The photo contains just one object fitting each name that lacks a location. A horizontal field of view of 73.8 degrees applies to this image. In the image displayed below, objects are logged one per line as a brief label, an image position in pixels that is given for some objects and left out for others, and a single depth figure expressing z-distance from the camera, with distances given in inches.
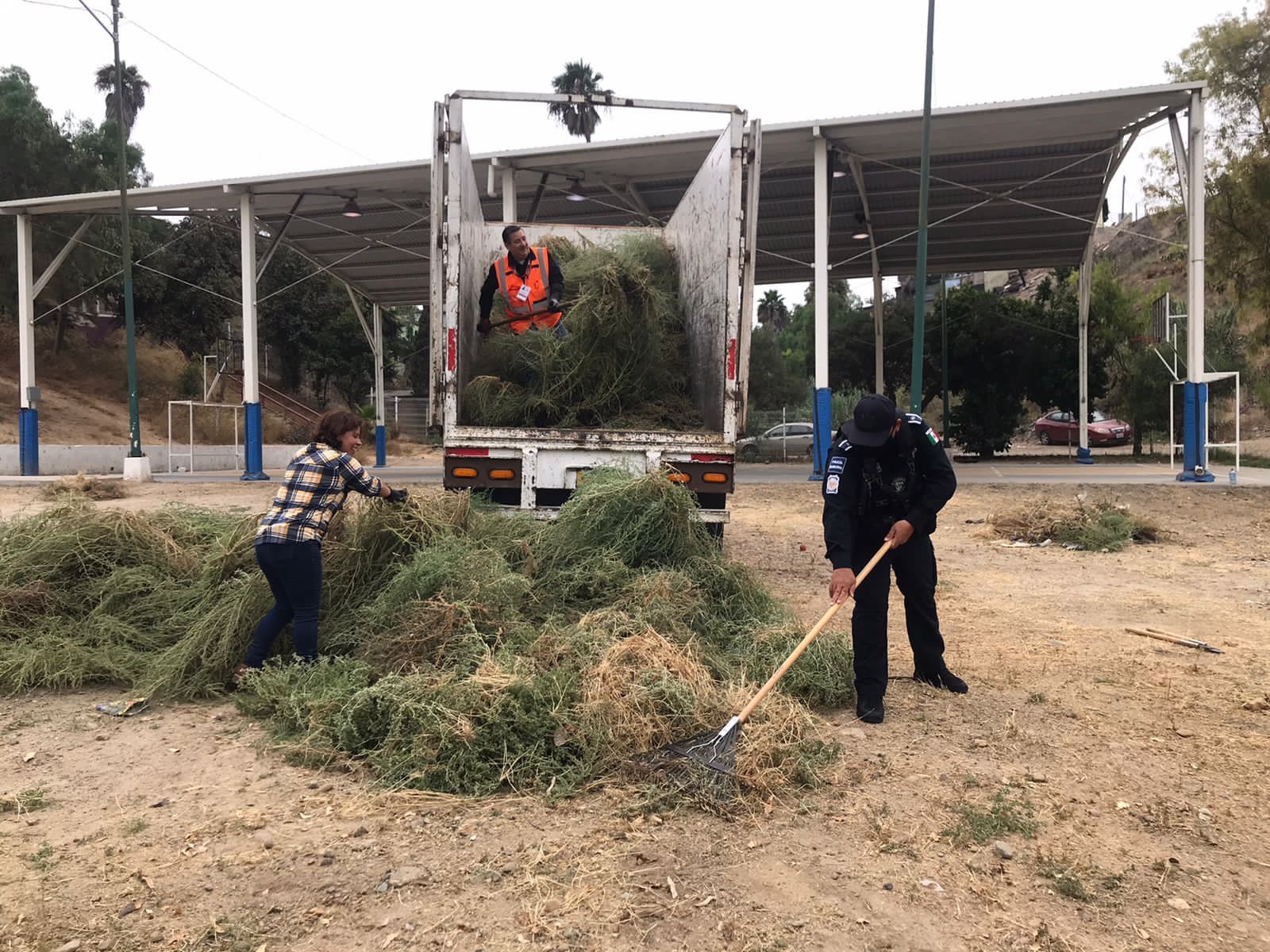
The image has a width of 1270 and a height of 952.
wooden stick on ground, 191.8
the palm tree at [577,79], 1742.1
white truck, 227.6
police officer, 149.6
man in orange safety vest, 271.0
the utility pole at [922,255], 478.9
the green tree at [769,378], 1400.1
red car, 1223.5
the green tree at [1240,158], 663.8
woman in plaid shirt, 157.9
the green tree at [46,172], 970.7
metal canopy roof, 522.0
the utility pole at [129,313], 622.2
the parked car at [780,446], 1042.1
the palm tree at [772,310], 2866.6
